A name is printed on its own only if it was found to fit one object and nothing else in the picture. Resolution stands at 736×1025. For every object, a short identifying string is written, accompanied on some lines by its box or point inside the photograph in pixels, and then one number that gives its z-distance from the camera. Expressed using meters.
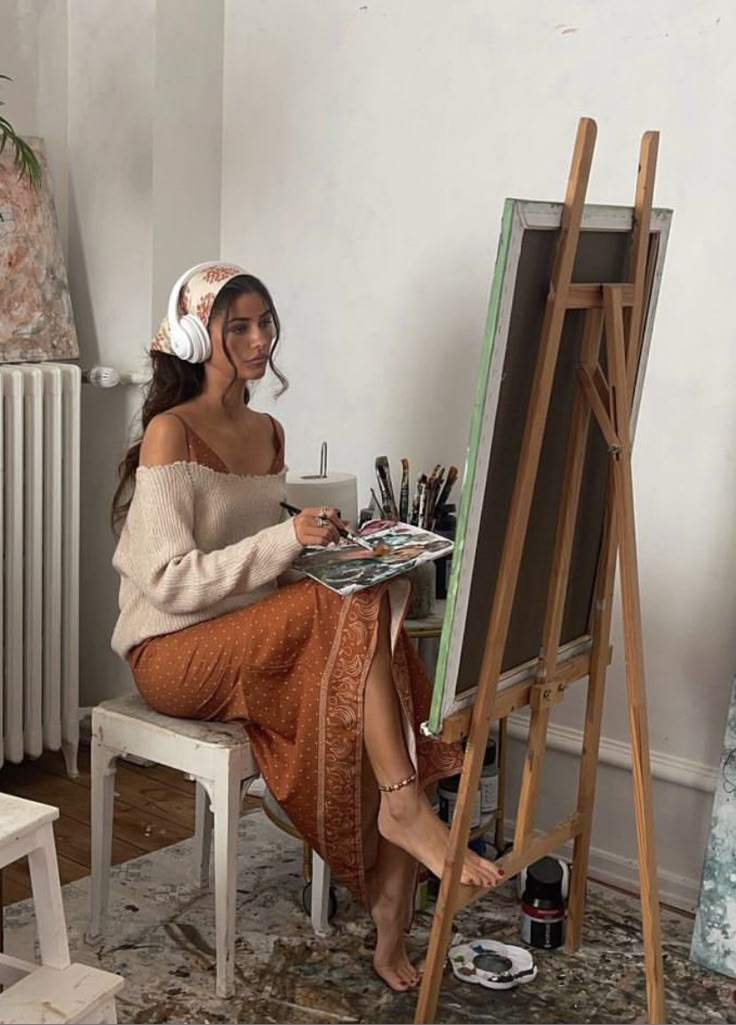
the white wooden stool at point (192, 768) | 2.32
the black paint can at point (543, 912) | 2.53
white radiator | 3.03
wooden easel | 1.98
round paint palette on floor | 2.40
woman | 2.29
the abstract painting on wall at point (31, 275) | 3.06
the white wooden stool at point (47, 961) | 1.81
